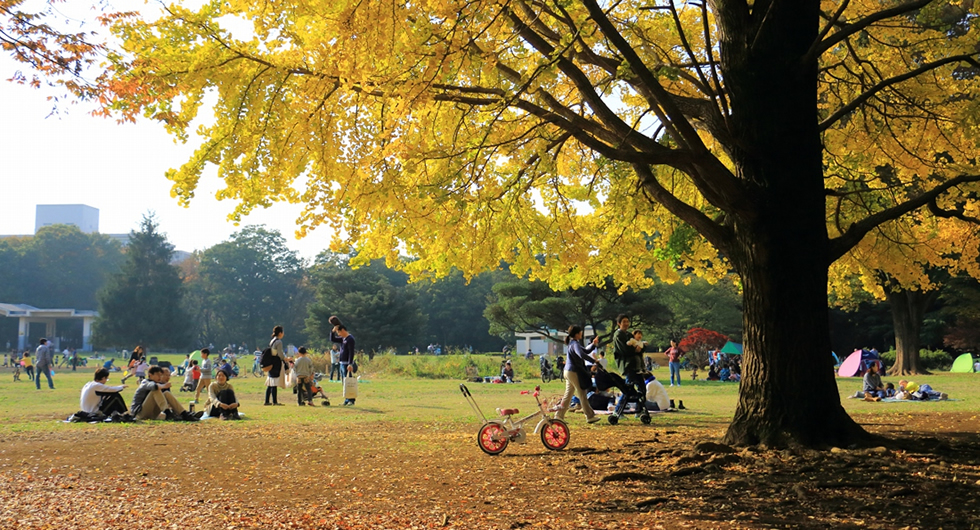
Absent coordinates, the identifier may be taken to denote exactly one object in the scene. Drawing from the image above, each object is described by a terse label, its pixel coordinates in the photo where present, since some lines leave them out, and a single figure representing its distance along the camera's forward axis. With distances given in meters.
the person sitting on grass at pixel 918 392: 16.98
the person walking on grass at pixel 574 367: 10.82
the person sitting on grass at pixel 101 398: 12.84
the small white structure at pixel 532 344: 61.53
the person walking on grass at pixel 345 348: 16.05
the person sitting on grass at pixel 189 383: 23.33
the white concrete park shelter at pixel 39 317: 74.62
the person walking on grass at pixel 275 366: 16.09
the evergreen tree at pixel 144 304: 68.88
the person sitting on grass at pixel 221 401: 13.39
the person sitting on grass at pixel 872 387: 17.44
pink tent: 27.58
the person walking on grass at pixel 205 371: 17.61
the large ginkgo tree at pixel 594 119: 7.76
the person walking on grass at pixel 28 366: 29.41
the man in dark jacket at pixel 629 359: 12.05
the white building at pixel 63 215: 157.12
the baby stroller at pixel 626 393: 11.74
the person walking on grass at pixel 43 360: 25.09
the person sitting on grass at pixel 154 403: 13.05
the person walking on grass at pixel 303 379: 16.80
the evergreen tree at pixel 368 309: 55.19
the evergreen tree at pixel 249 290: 86.69
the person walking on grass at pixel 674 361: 25.25
